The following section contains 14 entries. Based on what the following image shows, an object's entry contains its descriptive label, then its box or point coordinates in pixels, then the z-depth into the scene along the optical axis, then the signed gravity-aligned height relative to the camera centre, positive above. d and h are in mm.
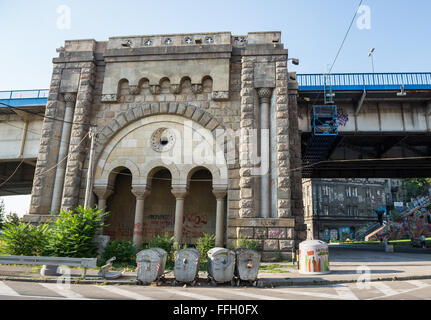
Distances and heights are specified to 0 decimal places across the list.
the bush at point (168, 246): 13746 -382
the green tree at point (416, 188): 67188 +12302
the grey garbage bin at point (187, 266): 10031 -862
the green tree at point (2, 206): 51975 +4483
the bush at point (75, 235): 12758 -28
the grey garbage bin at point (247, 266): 10039 -796
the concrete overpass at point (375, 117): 19953 +8328
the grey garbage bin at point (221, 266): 10031 -825
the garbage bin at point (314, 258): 11695 -592
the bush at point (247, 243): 14844 -148
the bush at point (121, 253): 13918 -761
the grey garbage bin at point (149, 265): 10047 -879
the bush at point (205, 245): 14180 -273
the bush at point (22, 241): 13723 -351
